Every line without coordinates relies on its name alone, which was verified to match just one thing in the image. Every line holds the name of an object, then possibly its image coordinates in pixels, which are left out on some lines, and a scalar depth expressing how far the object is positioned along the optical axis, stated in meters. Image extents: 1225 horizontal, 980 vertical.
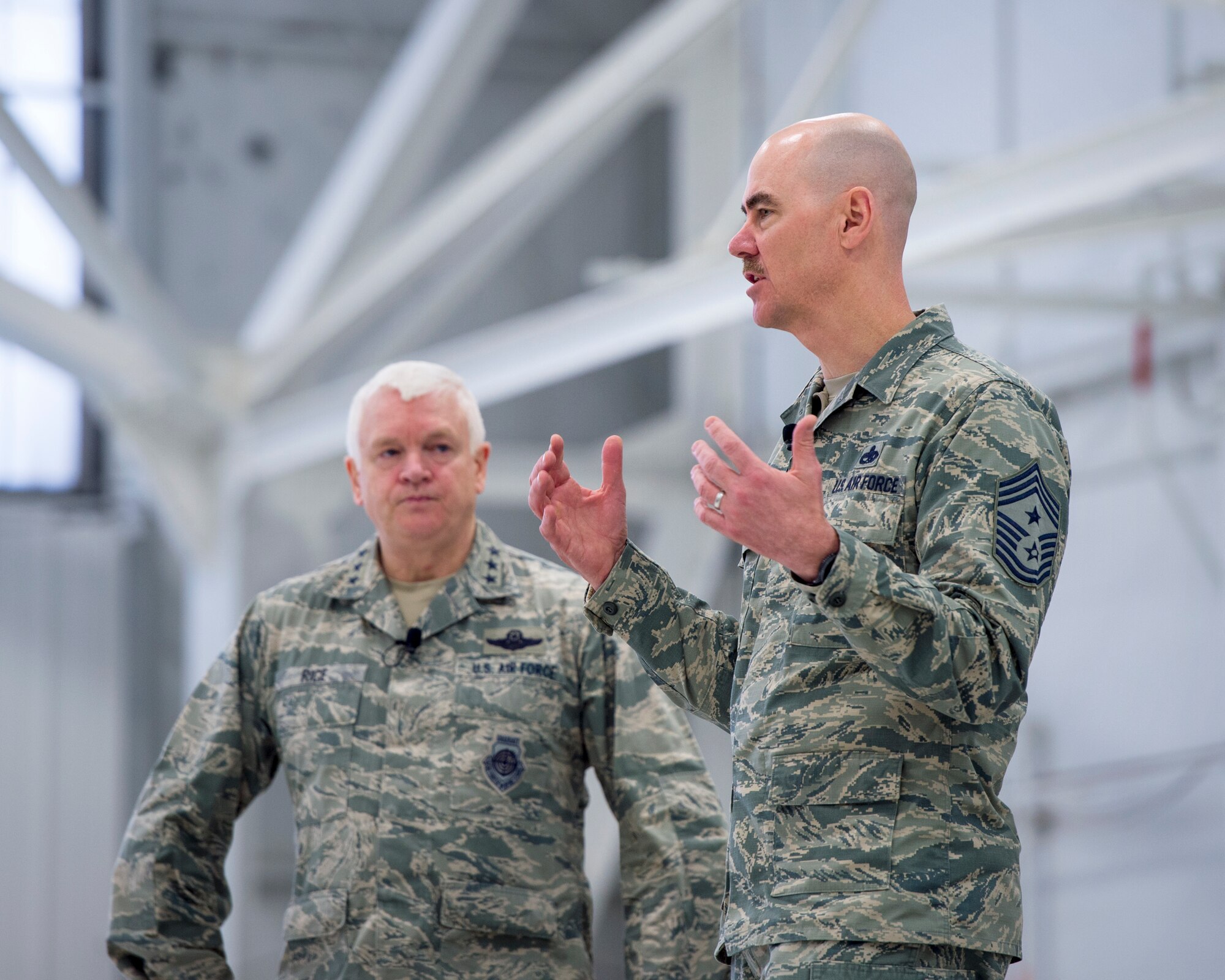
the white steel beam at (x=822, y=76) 13.01
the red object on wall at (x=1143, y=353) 13.50
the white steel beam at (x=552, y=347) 11.77
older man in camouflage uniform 6.21
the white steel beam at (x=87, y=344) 13.59
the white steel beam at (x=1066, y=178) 8.20
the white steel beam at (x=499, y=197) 13.00
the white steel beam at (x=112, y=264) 12.62
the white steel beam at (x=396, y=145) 14.32
